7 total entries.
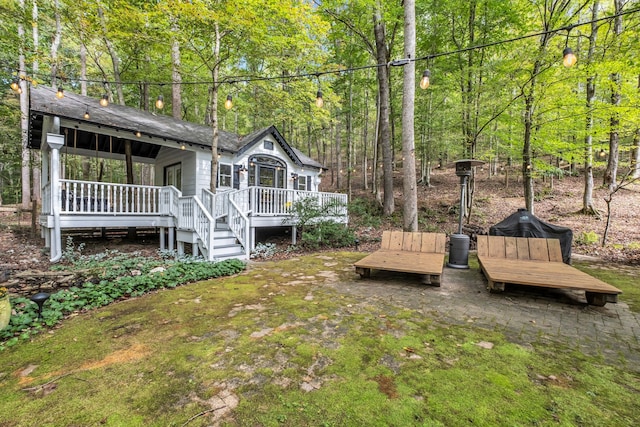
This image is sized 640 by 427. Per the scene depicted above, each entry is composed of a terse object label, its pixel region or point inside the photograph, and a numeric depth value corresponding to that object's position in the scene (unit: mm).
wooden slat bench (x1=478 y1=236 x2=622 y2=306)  3766
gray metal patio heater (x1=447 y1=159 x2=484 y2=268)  6148
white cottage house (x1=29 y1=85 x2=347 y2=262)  6840
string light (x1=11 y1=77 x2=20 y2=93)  7411
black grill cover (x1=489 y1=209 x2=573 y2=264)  6715
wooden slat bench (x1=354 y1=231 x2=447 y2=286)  4758
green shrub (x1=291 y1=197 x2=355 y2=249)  8891
